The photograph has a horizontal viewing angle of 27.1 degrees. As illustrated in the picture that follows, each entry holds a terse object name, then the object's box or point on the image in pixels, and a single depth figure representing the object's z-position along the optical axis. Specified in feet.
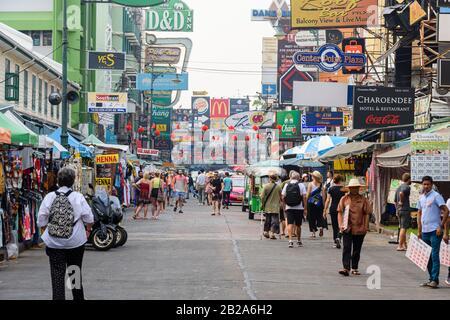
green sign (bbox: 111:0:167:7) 84.66
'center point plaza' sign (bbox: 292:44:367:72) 110.32
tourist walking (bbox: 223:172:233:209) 152.76
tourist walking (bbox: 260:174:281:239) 77.66
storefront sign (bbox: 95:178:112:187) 85.20
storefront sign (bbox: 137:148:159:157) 204.33
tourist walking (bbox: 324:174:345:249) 69.15
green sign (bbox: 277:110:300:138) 190.90
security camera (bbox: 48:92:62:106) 96.89
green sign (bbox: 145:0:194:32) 275.80
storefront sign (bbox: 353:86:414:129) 94.43
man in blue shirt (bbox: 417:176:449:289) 46.42
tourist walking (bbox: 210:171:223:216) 120.06
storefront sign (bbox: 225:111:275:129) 213.87
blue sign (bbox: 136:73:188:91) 192.03
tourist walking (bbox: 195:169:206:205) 169.78
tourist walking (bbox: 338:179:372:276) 51.16
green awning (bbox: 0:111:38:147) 57.52
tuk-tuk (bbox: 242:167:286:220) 111.04
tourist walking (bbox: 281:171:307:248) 70.18
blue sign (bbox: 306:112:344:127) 157.48
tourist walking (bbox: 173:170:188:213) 130.72
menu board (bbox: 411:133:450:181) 62.64
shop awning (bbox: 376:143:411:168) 74.56
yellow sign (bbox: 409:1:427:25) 92.84
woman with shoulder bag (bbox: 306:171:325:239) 79.37
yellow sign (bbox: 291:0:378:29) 111.24
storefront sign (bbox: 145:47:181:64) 278.67
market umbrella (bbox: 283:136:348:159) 109.19
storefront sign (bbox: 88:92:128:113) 133.39
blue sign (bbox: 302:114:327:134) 172.19
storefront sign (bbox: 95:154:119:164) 89.86
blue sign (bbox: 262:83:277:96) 300.81
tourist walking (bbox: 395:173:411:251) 68.08
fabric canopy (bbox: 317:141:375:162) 89.61
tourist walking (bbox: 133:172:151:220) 111.04
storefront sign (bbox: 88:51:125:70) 121.70
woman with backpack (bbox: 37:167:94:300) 35.17
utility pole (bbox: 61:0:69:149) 89.10
